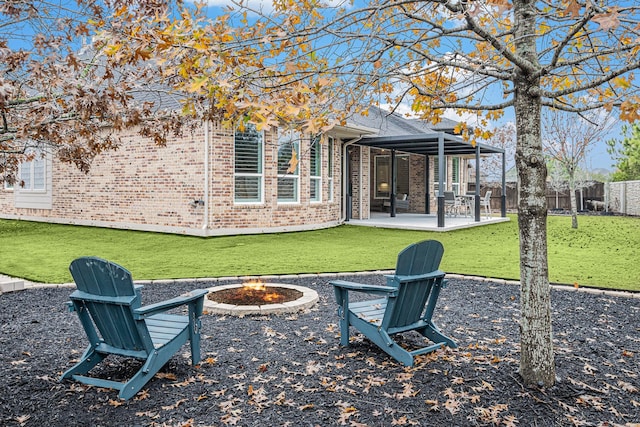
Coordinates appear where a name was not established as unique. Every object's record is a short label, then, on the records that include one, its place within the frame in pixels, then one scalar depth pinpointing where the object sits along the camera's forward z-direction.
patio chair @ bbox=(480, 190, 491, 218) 19.08
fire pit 4.96
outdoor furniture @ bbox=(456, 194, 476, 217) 18.65
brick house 12.32
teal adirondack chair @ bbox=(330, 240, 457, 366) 3.57
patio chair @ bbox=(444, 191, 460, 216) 18.80
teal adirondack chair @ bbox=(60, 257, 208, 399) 2.99
